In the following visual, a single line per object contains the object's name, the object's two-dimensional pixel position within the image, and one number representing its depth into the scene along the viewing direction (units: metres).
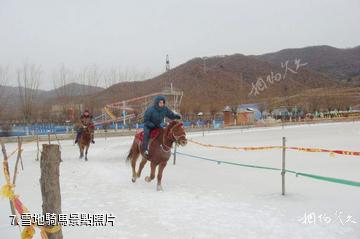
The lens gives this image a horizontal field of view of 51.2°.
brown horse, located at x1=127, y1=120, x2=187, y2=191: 8.41
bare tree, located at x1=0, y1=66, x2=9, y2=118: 34.23
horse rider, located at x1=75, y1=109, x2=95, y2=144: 14.98
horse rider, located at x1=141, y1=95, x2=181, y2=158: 8.72
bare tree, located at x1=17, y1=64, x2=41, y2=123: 38.22
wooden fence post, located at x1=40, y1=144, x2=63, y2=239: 3.71
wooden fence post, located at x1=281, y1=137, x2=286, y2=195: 7.74
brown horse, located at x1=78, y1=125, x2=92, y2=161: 14.85
